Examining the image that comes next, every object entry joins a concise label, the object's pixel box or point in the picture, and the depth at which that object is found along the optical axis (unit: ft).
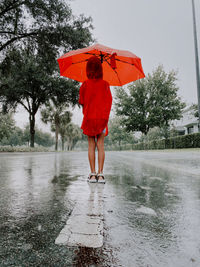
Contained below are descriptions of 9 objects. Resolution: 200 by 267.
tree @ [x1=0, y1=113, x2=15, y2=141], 146.28
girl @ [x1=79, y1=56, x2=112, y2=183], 12.37
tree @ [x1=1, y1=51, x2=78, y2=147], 80.23
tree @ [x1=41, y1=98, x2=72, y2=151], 130.09
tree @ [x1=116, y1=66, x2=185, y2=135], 118.73
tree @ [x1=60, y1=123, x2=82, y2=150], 180.96
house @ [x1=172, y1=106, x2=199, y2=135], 174.70
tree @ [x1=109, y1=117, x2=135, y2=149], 251.19
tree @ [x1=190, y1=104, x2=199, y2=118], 107.96
